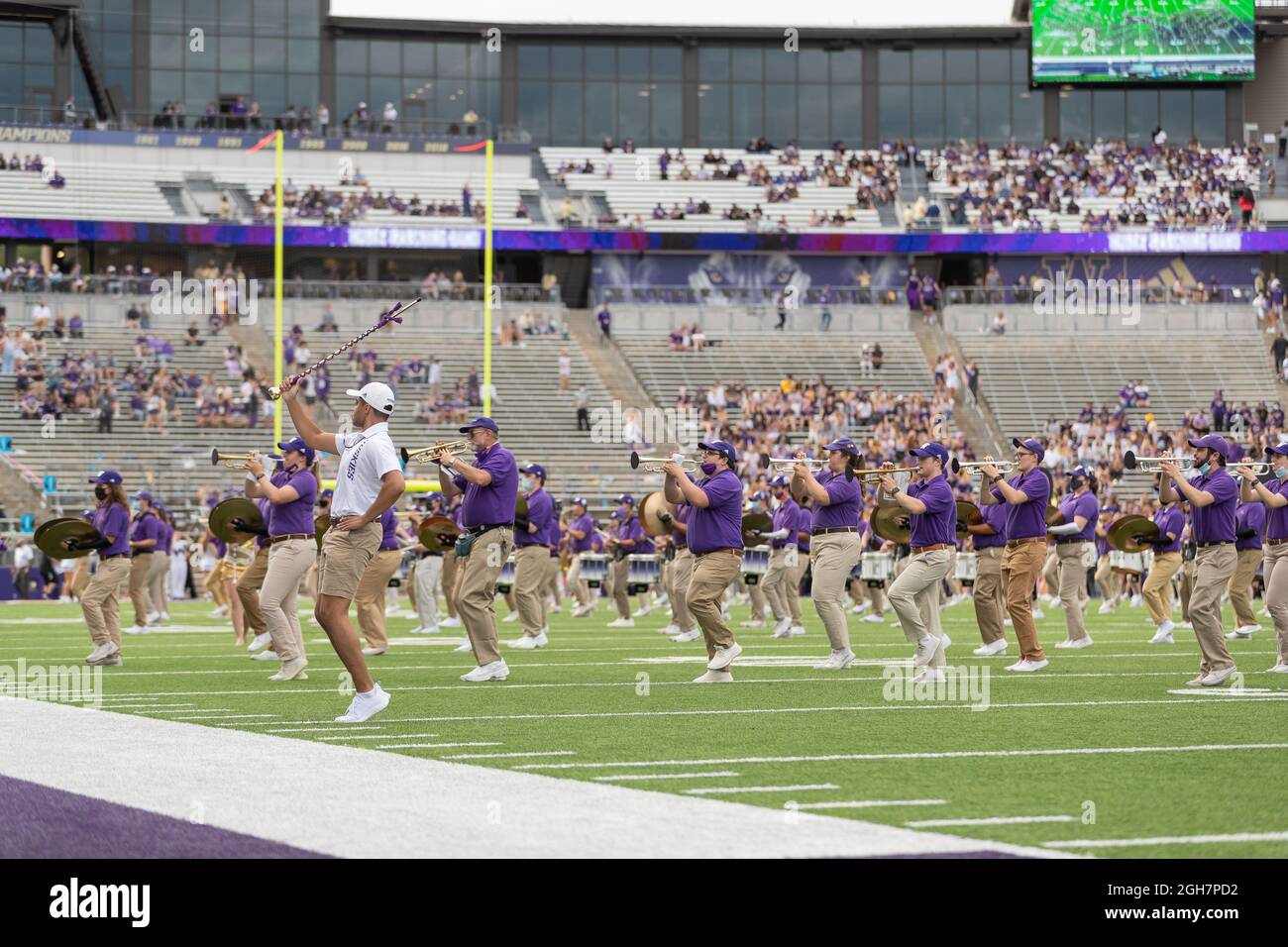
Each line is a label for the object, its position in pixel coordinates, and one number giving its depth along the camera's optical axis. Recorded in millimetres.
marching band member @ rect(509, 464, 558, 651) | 18109
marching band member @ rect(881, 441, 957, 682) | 15258
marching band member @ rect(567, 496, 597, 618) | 28359
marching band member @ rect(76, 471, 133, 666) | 16672
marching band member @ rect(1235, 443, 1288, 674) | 15000
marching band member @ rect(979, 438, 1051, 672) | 16016
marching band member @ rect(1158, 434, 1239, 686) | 13879
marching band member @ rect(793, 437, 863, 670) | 16156
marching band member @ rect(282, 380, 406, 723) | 11320
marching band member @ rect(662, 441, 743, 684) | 14688
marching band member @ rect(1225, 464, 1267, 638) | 17688
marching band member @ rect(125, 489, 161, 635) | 22078
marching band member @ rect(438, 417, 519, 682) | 14633
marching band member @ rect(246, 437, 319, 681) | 15242
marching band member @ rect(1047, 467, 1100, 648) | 20172
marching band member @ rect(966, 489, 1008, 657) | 17016
